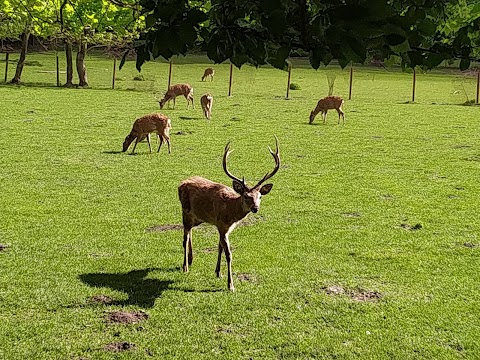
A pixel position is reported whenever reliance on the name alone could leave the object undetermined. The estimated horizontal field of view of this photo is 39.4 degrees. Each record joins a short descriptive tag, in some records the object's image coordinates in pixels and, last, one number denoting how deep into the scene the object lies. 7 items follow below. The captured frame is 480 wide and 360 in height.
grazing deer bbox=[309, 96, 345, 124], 20.91
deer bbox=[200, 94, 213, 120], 20.45
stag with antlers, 6.88
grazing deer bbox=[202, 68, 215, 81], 35.97
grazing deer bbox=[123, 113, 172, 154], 15.16
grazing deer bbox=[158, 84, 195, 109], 23.52
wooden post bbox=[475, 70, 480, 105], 26.75
